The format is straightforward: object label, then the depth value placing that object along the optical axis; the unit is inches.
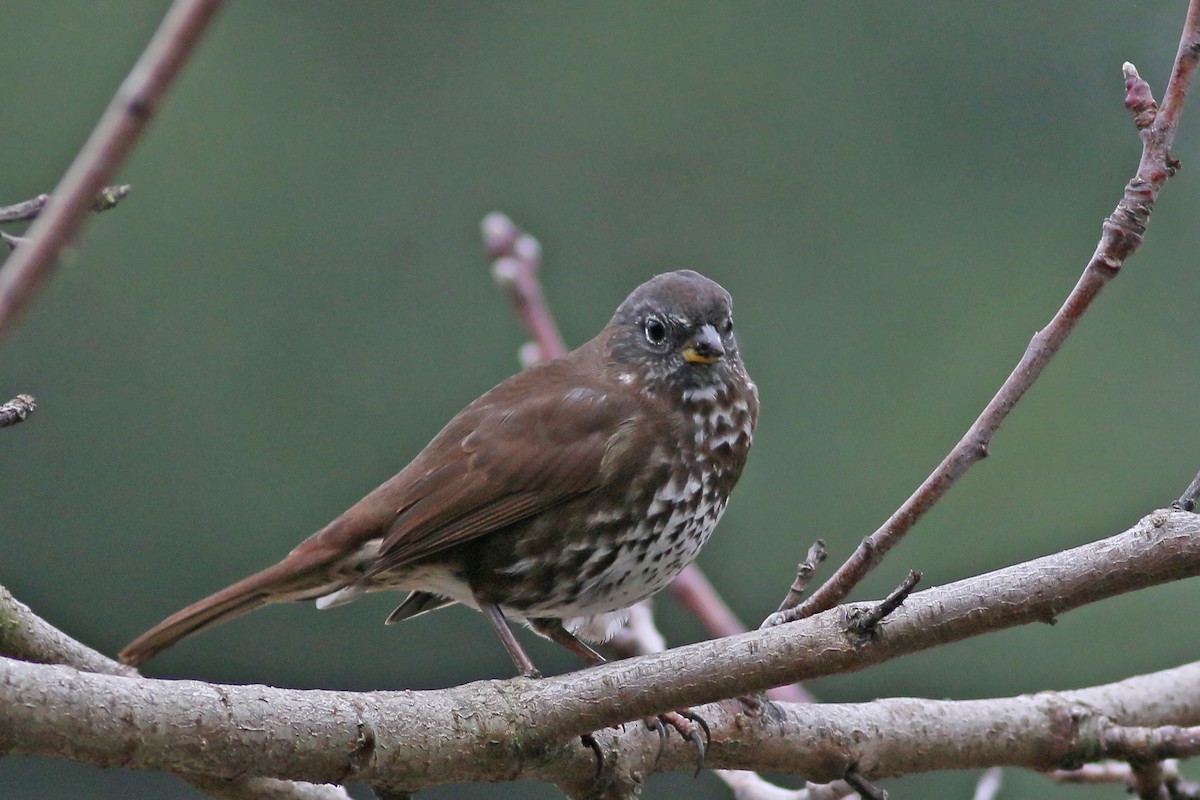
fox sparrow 341.4
